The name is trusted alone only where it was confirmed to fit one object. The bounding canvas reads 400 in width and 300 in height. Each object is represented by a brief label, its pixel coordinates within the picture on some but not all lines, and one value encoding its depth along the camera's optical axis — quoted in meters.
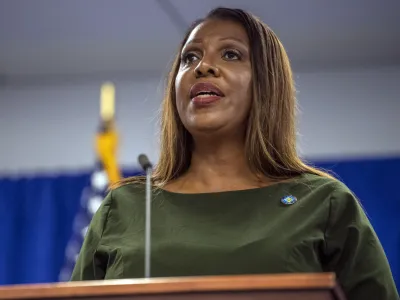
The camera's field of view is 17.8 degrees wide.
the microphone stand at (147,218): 2.48
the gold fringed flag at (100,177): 6.30
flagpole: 6.21
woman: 2.69
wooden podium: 1.85
